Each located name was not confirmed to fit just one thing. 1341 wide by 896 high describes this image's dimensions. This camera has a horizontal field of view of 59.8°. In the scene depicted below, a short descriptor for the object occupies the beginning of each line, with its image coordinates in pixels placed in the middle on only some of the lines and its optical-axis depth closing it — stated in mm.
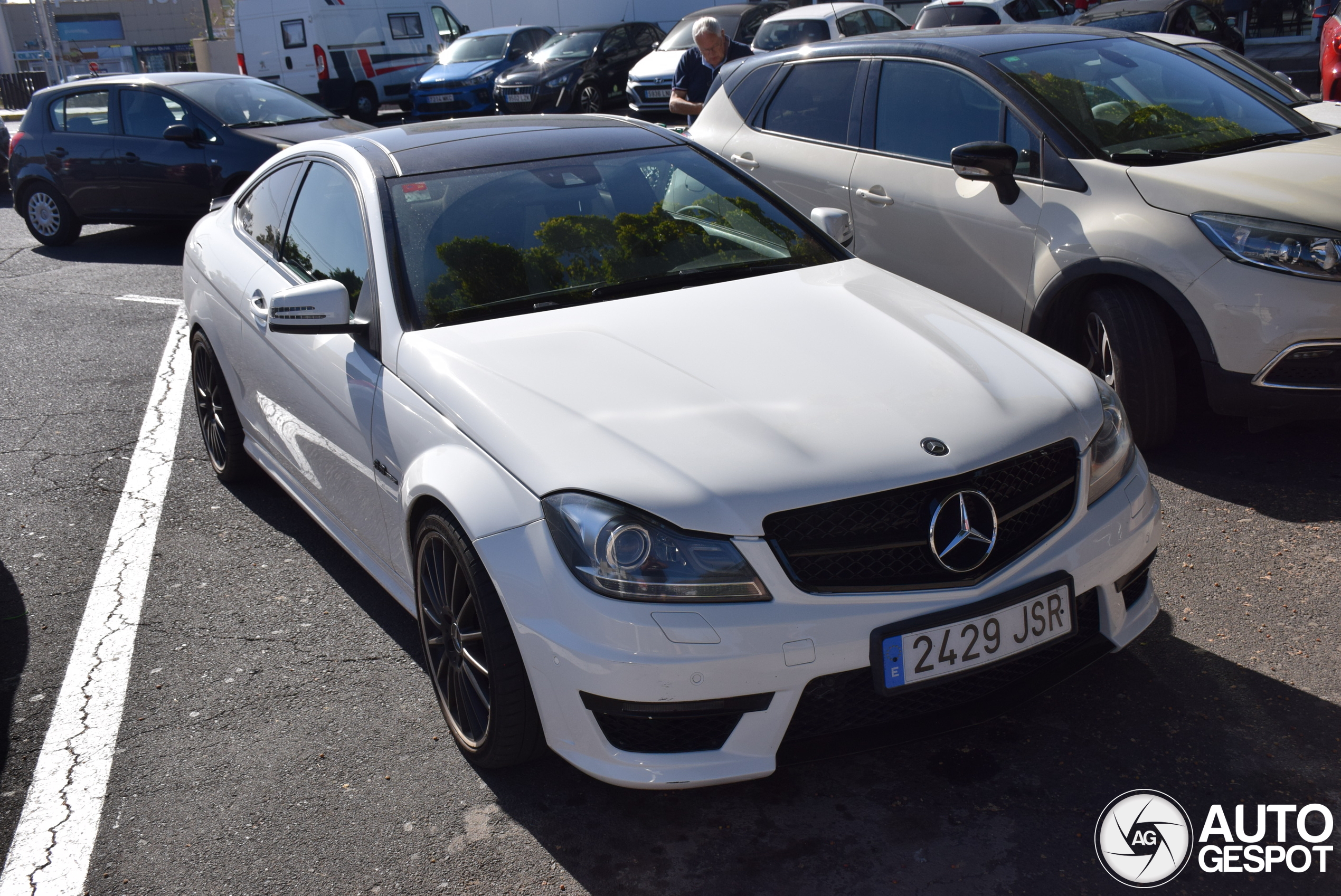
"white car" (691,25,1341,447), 4105
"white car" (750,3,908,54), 15883
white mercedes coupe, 2416
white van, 21281
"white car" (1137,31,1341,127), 5504
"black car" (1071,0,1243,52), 11578
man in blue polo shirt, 8766
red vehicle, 9656
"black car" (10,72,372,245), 10000
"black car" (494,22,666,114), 18516
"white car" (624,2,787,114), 17328
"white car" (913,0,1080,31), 15078
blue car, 19844
